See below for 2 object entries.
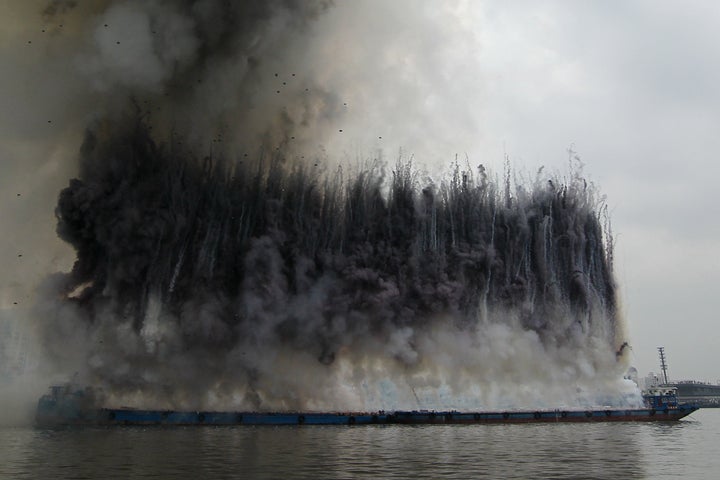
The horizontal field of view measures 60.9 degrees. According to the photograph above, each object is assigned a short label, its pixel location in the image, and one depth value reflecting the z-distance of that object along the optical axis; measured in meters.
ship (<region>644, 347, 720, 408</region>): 154.25
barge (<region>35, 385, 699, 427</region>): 95.12
